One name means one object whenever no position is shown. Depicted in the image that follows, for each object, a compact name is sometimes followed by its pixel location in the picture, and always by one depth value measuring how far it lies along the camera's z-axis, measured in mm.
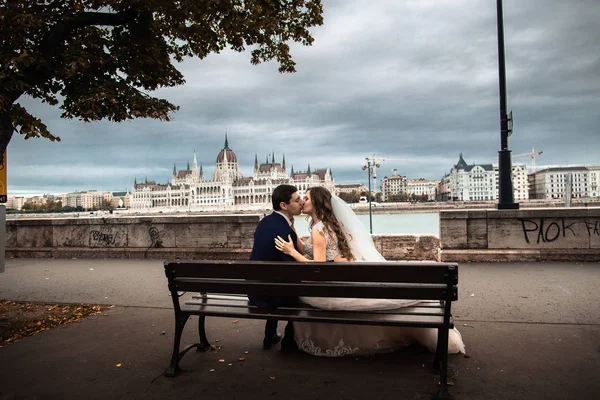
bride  3424
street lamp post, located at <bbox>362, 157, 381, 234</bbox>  48747
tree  4516
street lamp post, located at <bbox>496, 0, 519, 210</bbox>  8203
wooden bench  2830
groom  3678
